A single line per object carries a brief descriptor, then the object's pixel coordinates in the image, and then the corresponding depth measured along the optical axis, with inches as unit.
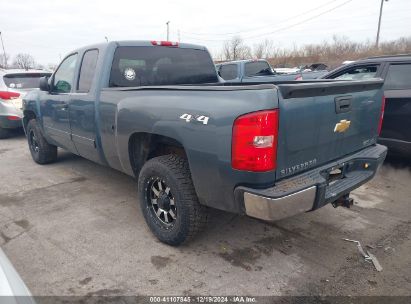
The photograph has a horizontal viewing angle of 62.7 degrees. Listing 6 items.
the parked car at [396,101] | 185.2
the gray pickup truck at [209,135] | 92.0
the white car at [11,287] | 58.2
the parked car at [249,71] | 396.5
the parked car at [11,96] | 294.8
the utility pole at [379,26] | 1288.1
